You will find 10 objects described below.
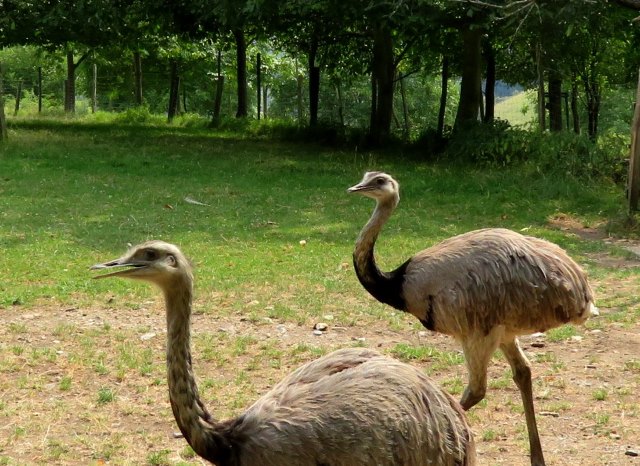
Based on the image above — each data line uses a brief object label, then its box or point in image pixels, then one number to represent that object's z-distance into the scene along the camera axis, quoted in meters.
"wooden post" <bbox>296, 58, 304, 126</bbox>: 30.34
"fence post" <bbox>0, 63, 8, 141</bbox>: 19.64
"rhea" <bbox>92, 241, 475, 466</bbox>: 3.60
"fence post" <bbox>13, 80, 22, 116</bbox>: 30.82
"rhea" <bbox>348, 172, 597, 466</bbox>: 5.36
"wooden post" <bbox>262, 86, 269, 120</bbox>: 33.56
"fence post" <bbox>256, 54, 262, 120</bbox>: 28.45
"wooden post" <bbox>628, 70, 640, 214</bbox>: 12.30
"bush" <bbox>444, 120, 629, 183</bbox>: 15.62
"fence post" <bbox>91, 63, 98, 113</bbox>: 33.59
